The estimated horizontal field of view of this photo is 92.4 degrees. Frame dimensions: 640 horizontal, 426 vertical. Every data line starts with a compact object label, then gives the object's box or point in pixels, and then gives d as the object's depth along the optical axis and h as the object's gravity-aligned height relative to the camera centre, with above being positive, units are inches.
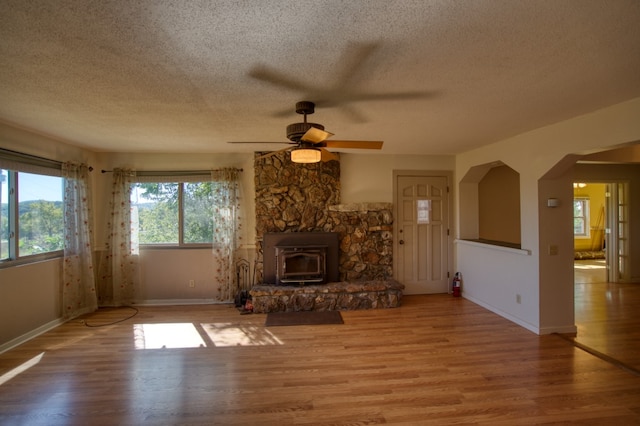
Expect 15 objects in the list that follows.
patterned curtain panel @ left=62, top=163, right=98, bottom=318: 165.3 -15.0
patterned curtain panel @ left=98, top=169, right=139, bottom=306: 190.9 -22.6
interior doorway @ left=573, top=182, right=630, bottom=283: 240.7 -18.5
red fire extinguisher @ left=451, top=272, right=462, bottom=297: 206.8 -48.7
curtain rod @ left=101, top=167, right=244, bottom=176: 196.1 +29.1
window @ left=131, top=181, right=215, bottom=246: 199.0 +2.6
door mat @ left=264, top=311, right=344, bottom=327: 160.2 -55.4
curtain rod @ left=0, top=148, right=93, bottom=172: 134.4 +29.0
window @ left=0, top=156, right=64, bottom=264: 136.1 +4.2
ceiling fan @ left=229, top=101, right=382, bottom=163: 98.0 +25.2
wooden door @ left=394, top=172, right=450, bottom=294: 212.2 -12.8
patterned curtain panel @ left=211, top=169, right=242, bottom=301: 194.5 -7.1
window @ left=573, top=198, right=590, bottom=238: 362.0 -6.6
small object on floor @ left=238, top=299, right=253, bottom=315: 176.4 -53.6
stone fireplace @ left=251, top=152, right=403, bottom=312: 184.4 -15.1
